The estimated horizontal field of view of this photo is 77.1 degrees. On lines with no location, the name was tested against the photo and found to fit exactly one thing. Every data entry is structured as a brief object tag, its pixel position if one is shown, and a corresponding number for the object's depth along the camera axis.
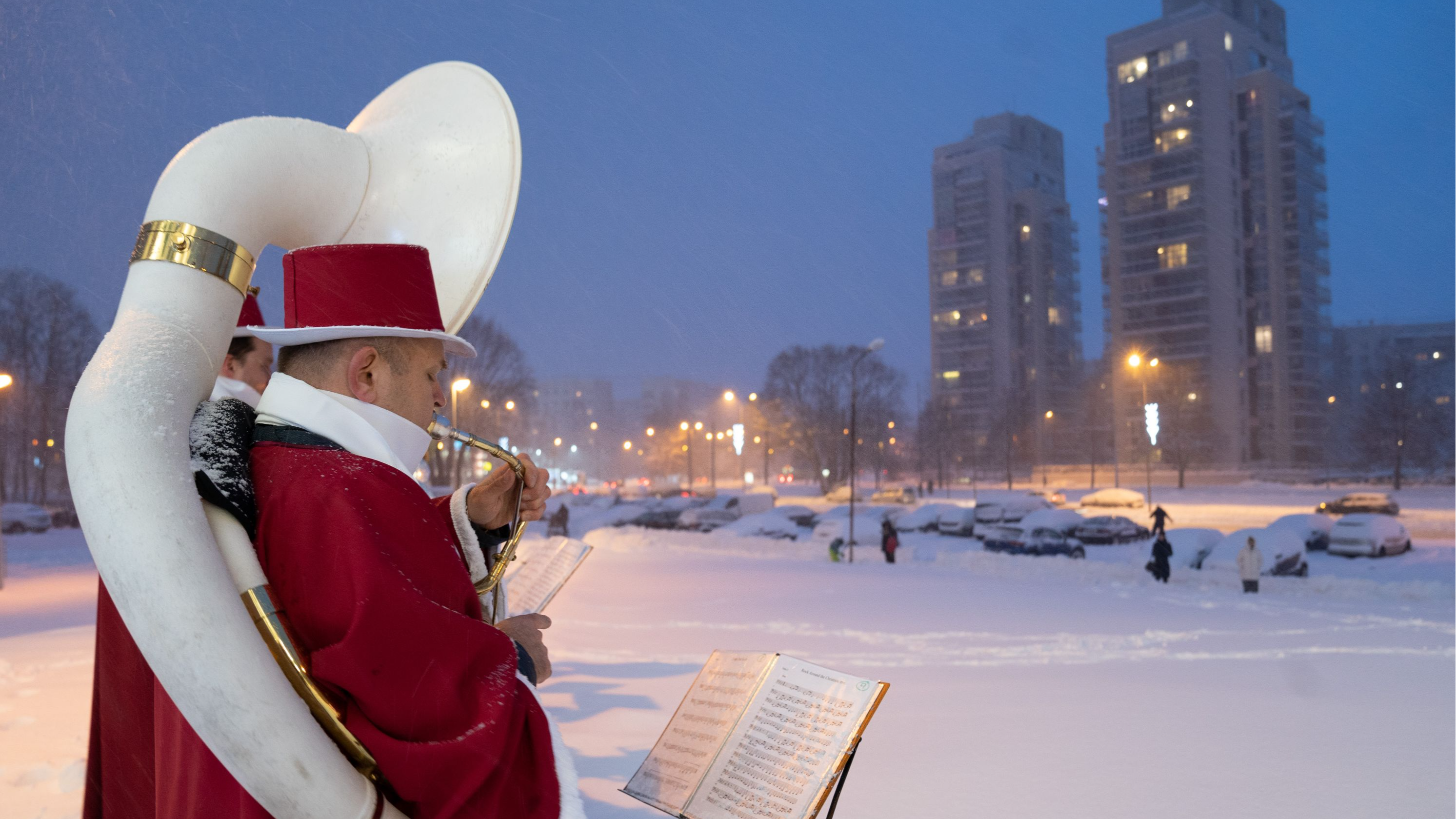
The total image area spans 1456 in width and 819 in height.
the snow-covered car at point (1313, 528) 22.78
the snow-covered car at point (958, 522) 30.92
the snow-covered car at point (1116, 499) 38.09
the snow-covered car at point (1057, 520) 25.75
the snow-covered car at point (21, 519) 26.86
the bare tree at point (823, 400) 59.69
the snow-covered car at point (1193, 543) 20.25
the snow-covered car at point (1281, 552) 18.45
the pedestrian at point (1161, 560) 17.86
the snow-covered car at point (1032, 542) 24.33
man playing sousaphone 1.57
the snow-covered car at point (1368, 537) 21.50
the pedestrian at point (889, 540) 23.22
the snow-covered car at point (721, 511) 34.91
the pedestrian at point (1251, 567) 16.36
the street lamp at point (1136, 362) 31.93
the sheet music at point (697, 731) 2.51
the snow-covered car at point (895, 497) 47.62
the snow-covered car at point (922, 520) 32.59
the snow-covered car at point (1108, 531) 26.77
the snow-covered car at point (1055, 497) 41.72
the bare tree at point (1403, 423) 52.12
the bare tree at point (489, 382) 39.22
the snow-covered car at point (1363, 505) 31.48
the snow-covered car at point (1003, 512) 31.34
